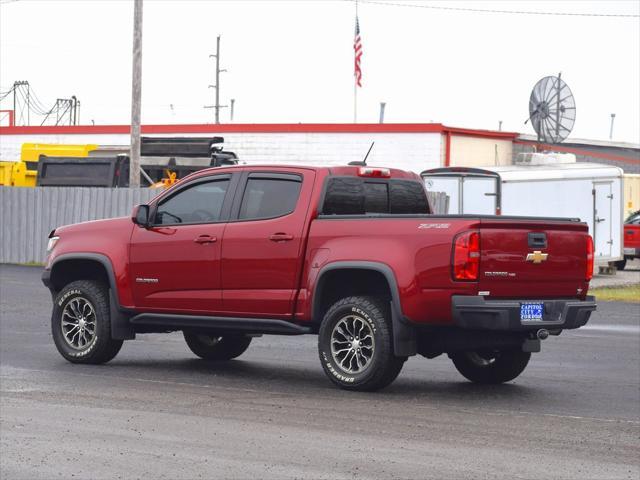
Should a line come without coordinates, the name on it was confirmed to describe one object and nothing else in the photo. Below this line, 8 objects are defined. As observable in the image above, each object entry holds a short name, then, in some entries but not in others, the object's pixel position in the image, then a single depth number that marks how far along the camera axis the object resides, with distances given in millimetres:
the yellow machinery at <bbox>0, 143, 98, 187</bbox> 38156
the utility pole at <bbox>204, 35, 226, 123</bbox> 86812
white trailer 31703
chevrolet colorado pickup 10305
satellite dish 41750
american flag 49750
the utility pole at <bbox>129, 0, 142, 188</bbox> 32250
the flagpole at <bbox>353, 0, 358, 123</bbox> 50553
